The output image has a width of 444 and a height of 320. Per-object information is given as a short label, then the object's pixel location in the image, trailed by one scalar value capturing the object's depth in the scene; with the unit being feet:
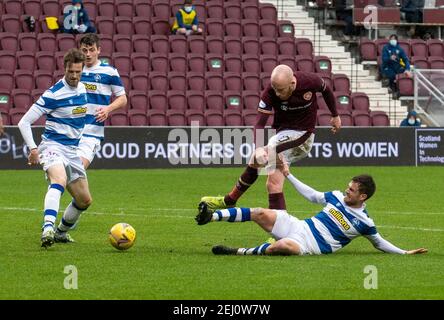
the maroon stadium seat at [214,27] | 98.53
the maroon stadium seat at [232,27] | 98.78
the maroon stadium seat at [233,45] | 97.04
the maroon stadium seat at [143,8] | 98.02
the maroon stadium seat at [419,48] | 103.08
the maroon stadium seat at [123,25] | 96.22
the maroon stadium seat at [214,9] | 100.37
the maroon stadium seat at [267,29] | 99.91
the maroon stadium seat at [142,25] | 96.78
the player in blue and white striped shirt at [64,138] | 39.88
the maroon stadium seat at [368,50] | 101.19
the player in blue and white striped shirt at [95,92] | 46.52
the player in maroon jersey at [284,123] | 41.42
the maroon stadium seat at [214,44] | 96.48
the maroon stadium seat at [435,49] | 103.55
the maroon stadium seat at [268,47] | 97.86
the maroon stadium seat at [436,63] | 100.52
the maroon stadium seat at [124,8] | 97.91
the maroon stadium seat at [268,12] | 101.71
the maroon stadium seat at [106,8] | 97.76
